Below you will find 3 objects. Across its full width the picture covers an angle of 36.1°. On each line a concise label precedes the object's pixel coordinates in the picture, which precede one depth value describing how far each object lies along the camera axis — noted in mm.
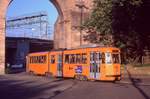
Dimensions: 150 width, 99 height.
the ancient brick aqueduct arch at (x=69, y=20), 25635
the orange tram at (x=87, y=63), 16370
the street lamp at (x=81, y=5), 25909
